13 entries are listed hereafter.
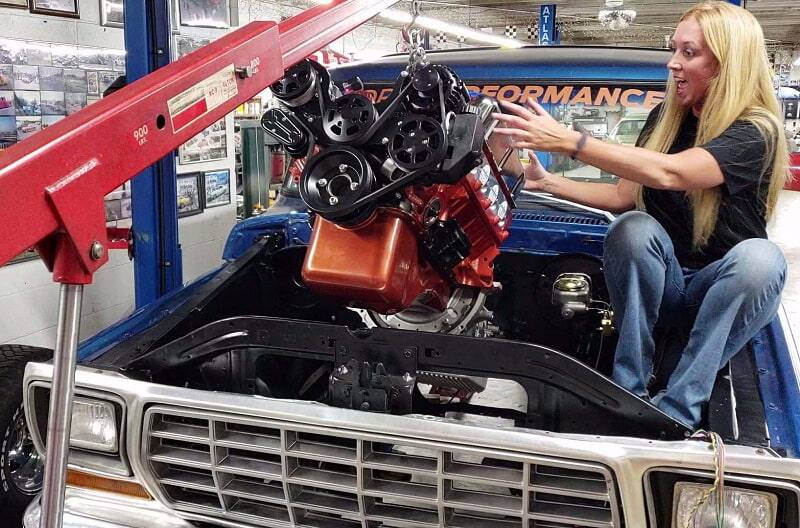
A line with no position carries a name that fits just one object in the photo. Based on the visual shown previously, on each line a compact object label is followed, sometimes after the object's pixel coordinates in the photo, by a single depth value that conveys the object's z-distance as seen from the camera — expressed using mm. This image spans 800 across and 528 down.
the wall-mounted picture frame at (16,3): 3210
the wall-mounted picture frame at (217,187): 4629
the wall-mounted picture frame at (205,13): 3688
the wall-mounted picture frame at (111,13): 3742
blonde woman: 1624
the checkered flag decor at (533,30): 16781
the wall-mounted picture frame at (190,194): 4383
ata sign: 13223
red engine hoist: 828
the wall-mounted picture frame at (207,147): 4387
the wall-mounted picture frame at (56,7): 3359
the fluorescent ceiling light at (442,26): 11638
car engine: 1491
